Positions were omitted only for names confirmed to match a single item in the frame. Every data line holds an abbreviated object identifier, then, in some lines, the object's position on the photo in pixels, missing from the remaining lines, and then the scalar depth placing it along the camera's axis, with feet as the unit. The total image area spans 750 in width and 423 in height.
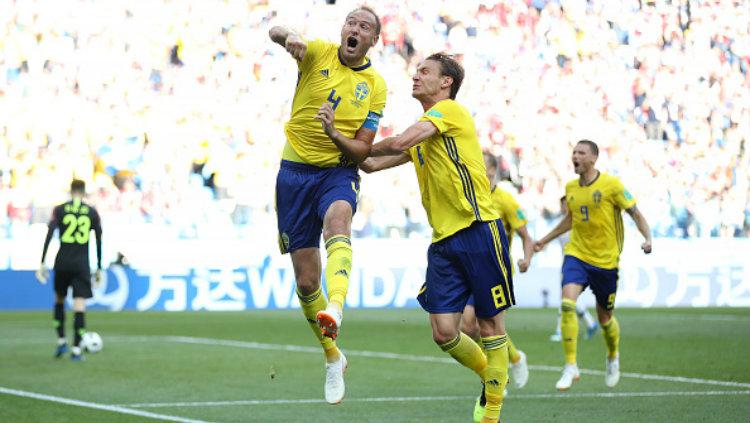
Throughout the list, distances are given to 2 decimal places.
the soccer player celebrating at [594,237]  73.36
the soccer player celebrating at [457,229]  47.73
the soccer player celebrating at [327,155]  48.16
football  95.31
